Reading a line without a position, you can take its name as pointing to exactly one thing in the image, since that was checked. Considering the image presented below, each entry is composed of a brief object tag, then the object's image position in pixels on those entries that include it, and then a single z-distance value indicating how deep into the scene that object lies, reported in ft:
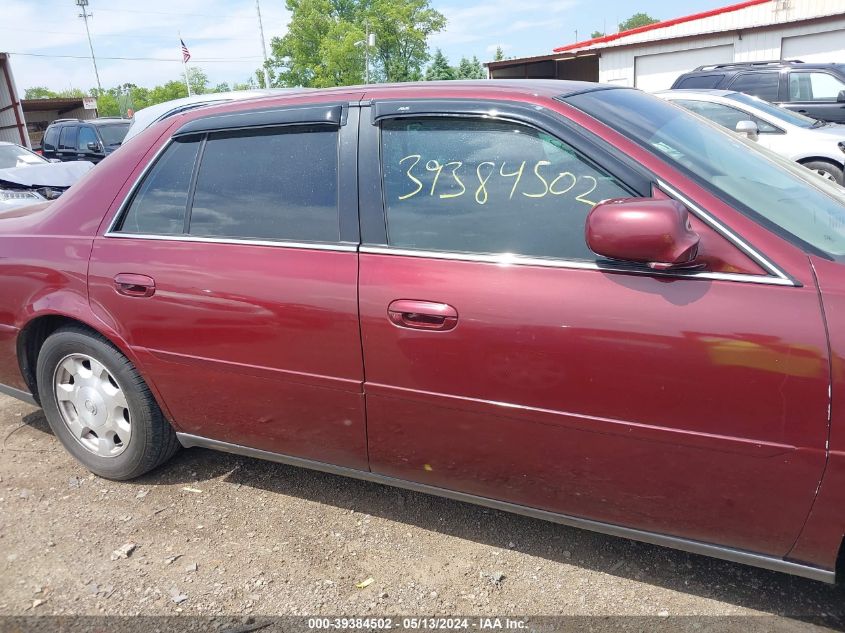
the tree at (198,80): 285.23
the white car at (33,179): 28.78
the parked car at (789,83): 36.17
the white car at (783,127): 27.55
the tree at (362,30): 162.31
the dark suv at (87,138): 46.57
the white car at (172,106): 23.88
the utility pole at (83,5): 212.54
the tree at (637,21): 389.93
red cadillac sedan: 6.38
